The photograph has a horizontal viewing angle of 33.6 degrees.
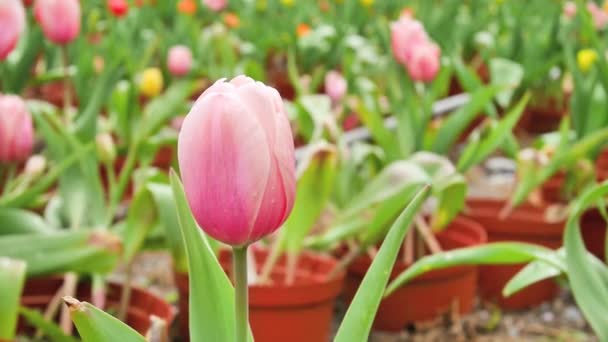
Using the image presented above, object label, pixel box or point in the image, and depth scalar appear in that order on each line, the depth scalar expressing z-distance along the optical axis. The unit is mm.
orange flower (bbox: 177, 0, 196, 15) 3377
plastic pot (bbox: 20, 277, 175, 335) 1352
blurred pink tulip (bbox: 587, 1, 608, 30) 3061
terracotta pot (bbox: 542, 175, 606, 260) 2047
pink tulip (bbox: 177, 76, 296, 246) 612
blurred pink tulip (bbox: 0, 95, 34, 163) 1346
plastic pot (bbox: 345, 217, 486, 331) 1726
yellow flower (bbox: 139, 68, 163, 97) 2293
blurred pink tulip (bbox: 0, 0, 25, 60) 1352
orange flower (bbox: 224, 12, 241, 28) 3580
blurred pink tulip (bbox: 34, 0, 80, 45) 1609
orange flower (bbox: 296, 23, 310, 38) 3367
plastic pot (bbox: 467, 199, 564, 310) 1919
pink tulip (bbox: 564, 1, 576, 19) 3217
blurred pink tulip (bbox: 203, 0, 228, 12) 3654
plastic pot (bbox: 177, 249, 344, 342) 1444
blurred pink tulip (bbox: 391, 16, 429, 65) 1843
